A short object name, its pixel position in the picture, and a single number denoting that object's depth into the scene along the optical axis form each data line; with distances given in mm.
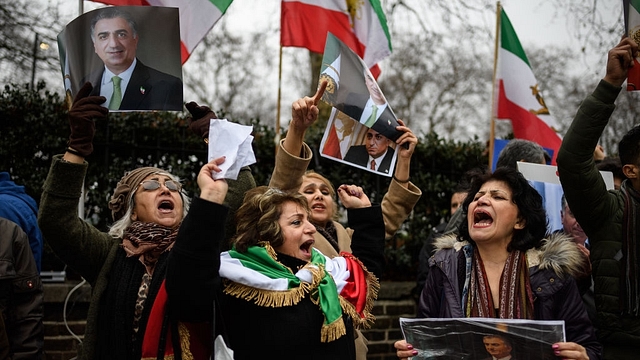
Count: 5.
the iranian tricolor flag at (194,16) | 4996
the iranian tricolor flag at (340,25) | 6820
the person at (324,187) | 3660
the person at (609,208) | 3154
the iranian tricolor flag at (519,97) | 7152
